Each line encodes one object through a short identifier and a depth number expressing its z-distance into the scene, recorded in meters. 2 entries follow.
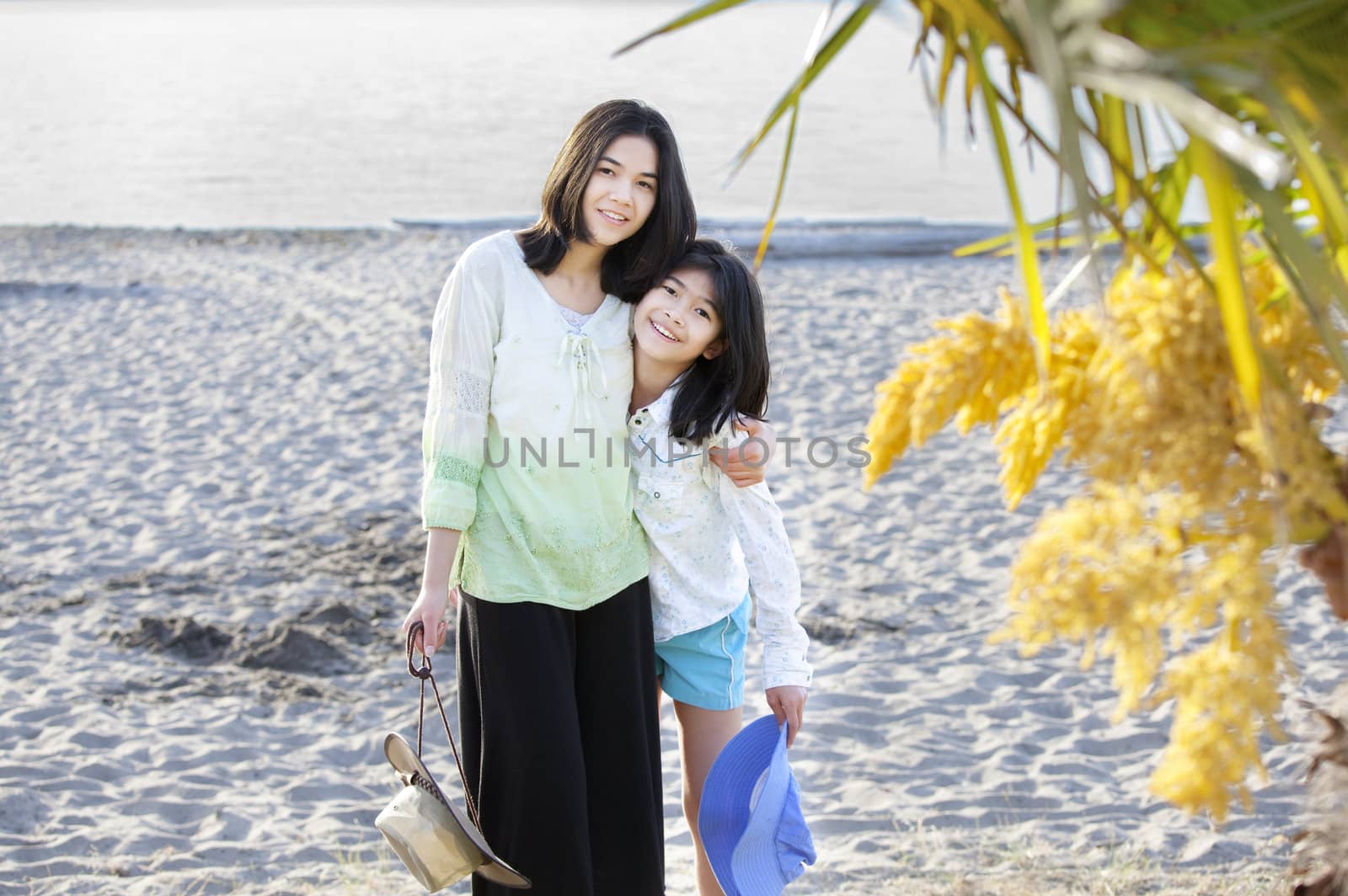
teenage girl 2.71
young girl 2.79
